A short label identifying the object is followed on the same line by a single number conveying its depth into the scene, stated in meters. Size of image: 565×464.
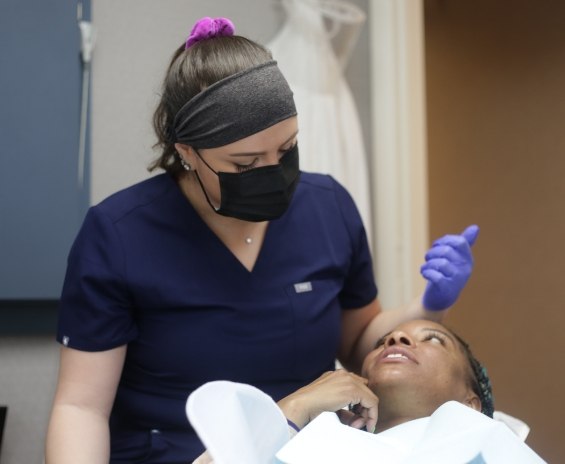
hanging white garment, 3.46
